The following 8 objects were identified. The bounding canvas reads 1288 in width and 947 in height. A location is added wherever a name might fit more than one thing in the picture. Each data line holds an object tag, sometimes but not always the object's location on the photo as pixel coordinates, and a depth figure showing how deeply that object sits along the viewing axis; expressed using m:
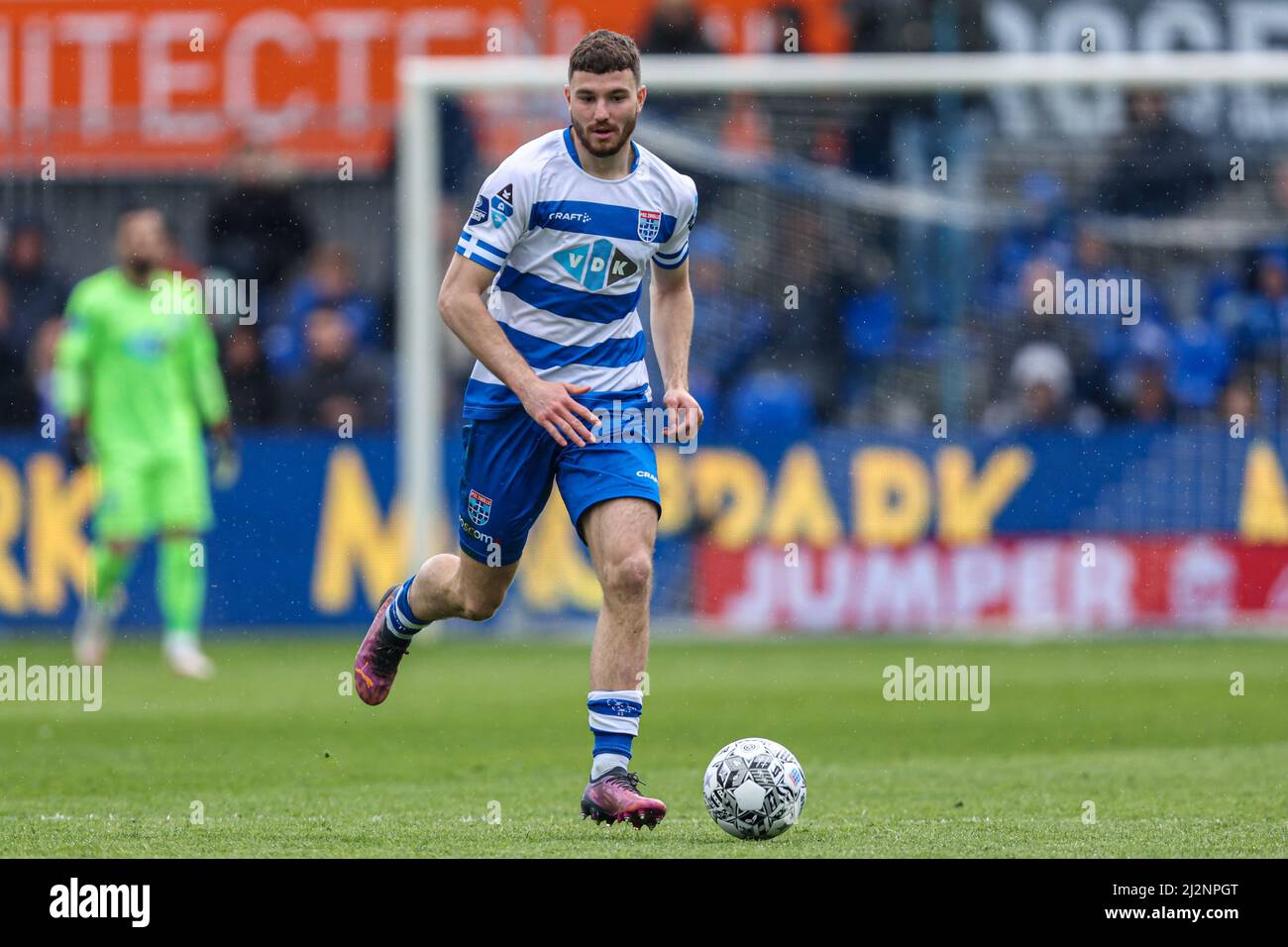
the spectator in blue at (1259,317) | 15.05
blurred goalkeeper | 12.77
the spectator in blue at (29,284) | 16.09
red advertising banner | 15.00
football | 6.38
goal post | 15.05
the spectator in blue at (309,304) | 16.08
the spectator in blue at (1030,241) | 15.41
